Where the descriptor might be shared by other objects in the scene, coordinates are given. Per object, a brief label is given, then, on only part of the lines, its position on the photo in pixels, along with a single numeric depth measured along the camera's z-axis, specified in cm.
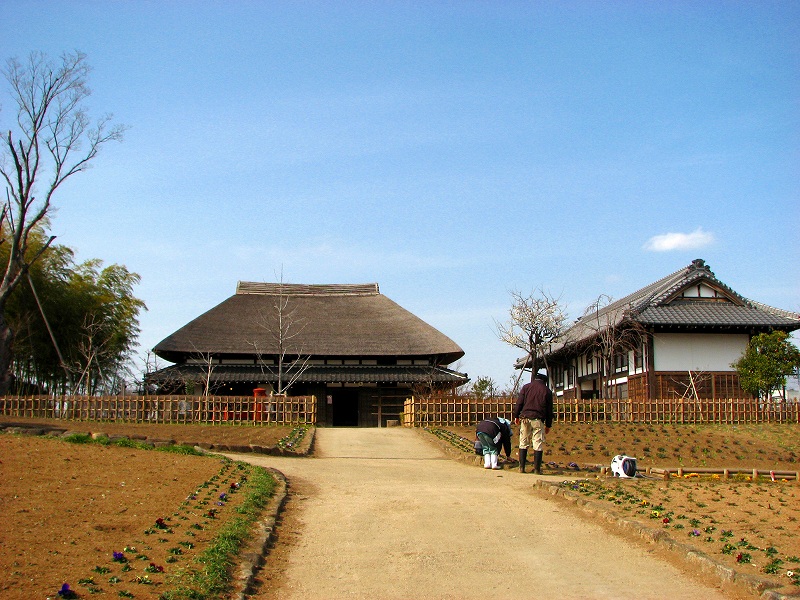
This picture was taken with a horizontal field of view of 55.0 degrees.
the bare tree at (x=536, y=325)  3144
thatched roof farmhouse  3138
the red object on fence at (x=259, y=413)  2383
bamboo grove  2884
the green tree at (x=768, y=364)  2606
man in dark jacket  1208
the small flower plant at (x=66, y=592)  477
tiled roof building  2877
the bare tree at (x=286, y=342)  3170
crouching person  1309
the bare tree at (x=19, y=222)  2431
